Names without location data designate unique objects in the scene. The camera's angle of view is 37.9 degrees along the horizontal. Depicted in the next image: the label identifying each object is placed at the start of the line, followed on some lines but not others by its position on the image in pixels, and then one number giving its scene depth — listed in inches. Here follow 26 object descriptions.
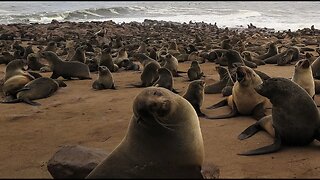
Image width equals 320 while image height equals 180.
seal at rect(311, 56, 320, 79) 363.8
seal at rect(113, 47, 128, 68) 487.5
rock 154.4
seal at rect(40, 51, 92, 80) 408.2
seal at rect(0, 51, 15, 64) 491.2
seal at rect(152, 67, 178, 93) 331.0
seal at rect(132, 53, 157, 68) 447.1
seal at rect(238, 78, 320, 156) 199.8
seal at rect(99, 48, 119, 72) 447.5
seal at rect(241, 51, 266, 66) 475.5
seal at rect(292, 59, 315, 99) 279.7
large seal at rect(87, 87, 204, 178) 127.6
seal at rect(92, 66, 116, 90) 368.2
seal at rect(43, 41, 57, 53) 563.8
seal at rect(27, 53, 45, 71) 460.4
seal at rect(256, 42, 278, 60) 510.9
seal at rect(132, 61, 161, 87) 372.7
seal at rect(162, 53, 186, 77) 419.8
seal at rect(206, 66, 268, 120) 259.1
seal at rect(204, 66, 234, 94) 341.1
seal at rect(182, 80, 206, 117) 277.9
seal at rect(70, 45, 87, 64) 457.4
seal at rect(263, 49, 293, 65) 480.4
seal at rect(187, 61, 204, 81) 393.1
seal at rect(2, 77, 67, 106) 319.9
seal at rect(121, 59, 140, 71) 471.8
